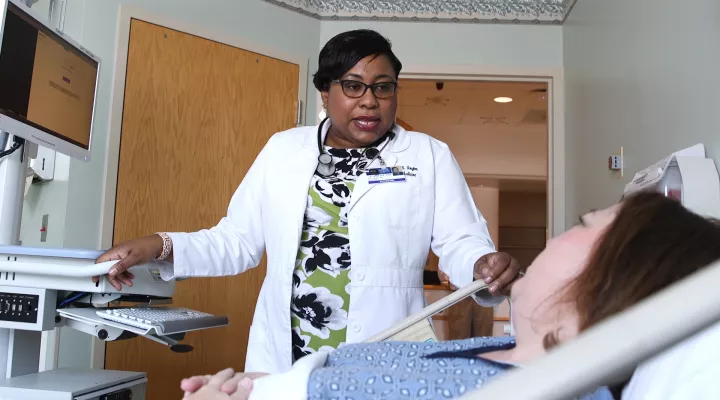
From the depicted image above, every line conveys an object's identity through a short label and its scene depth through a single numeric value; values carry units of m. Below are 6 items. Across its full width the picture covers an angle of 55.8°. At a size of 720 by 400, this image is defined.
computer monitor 1.70
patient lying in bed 0.79
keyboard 1.48
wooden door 2.89
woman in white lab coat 1.70
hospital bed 0.50
